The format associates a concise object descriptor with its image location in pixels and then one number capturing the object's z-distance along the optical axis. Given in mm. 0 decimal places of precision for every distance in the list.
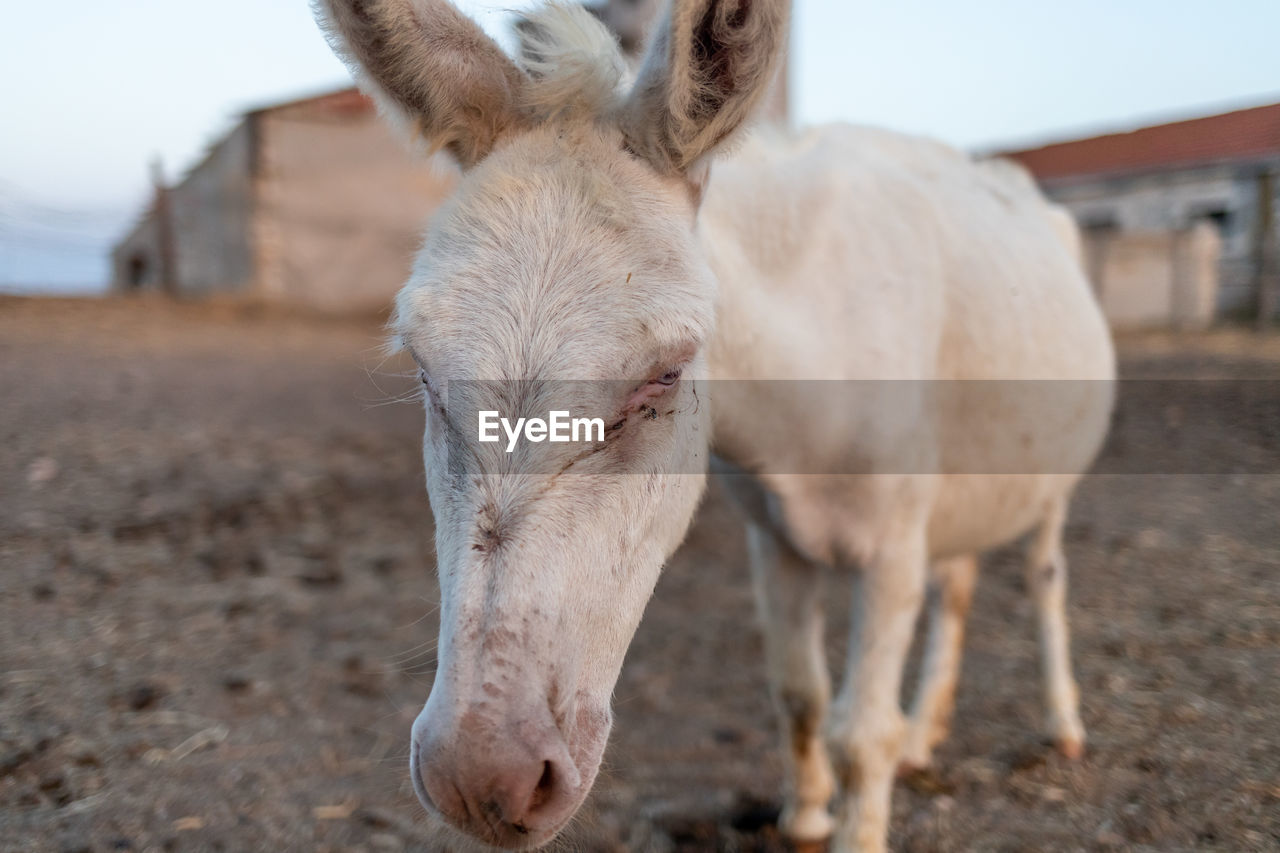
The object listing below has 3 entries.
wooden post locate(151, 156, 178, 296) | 12297
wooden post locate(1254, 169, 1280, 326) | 11578
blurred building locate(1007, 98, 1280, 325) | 14141
